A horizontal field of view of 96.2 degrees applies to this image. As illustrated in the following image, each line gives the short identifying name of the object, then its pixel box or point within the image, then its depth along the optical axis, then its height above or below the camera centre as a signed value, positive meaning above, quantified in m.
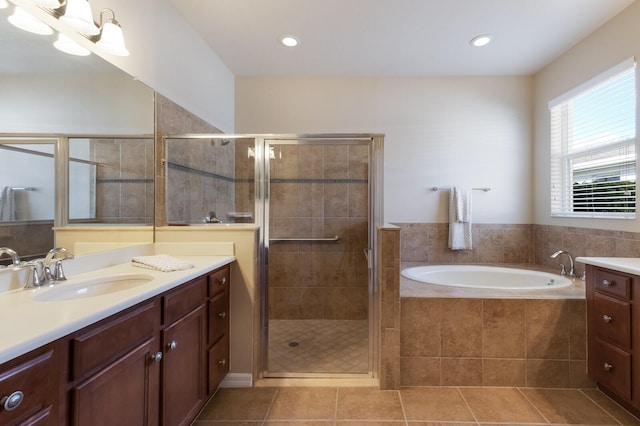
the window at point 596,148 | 2.07 +0.55
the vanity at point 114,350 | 0.71 -0.44
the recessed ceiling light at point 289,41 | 2.40 +1.48
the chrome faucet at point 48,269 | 1.13 -0.22
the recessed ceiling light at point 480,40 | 2.34 +1.45
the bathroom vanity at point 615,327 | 1.50 -0.64
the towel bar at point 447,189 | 3.02 +0.27
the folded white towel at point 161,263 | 1.46 -0.26
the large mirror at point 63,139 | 1.08 +0.35
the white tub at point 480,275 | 2.67 -0.59
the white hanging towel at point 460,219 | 2.94 -0.05
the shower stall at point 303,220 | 2.04 -0.05
